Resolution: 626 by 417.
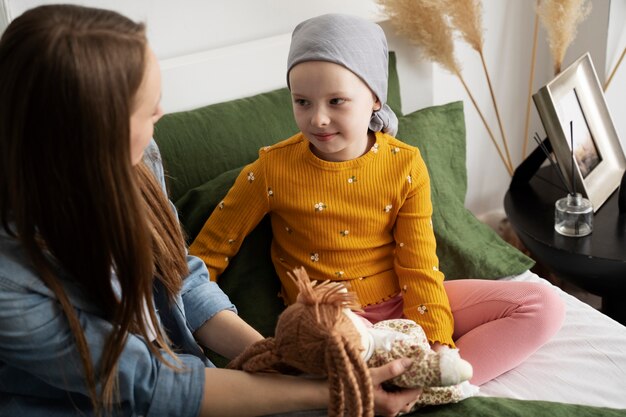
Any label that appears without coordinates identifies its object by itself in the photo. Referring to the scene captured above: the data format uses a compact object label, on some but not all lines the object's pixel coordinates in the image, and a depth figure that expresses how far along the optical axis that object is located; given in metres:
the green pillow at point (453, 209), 1.76
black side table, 1.88
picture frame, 1.97
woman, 0.97
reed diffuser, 1.94
